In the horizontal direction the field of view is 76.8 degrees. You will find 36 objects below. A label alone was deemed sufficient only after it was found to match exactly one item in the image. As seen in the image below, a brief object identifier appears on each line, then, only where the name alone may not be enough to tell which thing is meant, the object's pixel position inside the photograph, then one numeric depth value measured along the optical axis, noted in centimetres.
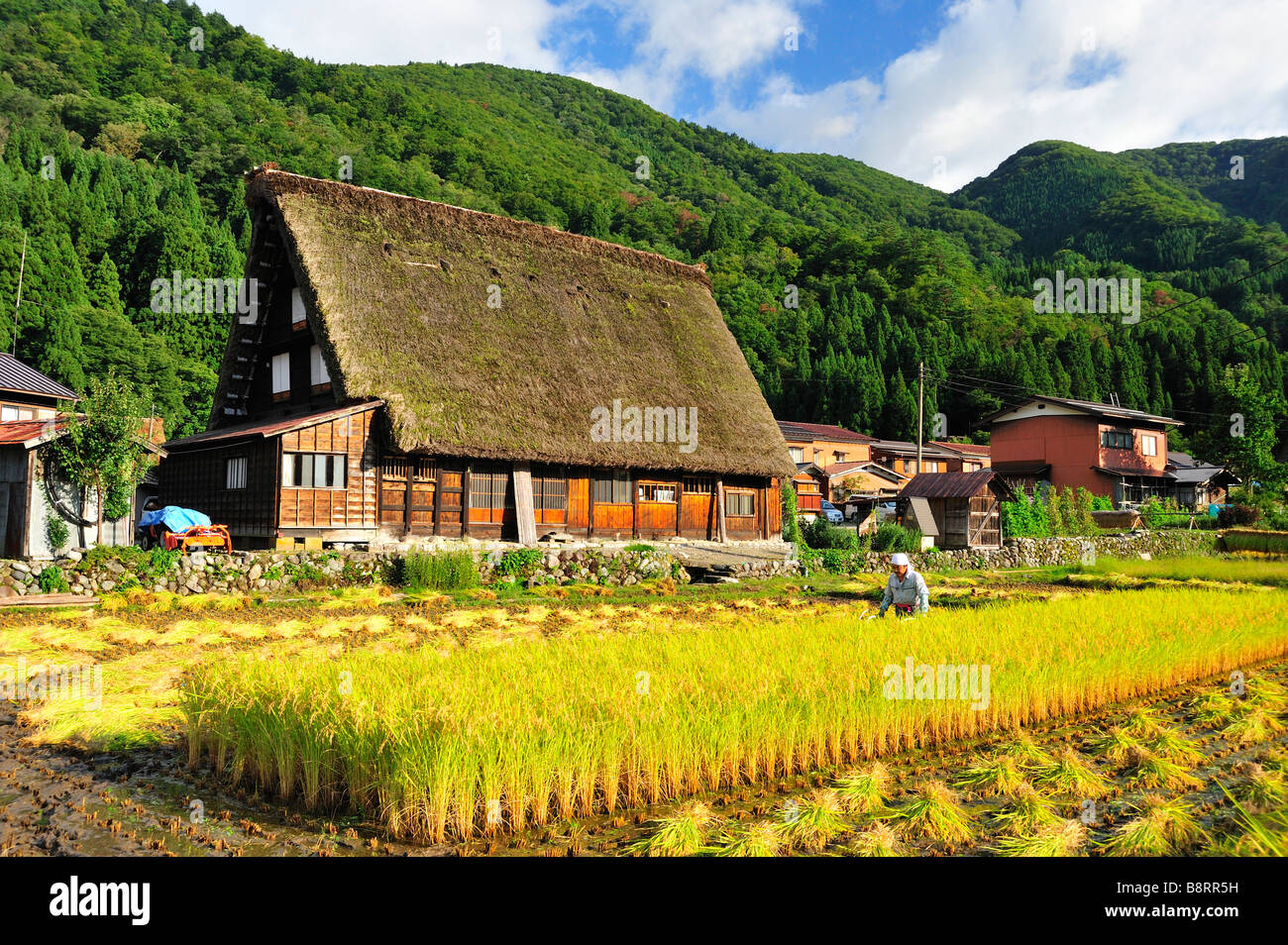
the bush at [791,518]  2386
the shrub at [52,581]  1272
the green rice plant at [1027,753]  578
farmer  988
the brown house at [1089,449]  3922
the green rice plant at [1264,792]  479
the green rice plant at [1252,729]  666
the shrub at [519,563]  1695
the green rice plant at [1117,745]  603
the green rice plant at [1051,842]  422
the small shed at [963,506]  2586
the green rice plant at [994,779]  527
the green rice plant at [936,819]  449
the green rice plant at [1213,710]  716
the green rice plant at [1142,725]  659
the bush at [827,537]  2330
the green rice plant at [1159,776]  550
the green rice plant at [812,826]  434
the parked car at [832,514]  3581
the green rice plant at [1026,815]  460
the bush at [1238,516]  3103
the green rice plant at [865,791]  491
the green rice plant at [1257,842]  379
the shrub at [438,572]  1566
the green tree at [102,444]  1502
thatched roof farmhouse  1670
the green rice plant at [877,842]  413
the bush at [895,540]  2362
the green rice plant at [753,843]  403
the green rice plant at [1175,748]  599
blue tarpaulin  1598
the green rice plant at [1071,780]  525
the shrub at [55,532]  1542
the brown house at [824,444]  4816
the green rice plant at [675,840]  414
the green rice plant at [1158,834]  420
